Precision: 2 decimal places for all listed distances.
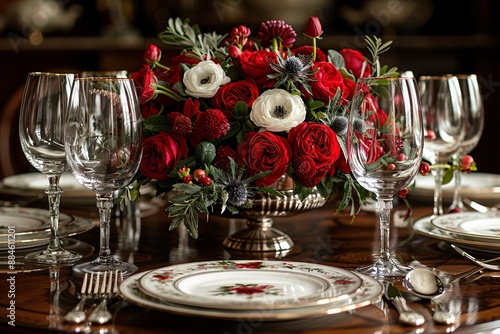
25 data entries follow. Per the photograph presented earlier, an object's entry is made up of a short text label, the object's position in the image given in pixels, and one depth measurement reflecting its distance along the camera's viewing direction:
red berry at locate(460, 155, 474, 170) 1.62
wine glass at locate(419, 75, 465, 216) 1.71
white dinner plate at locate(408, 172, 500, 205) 1.83
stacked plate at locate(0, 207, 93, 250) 1.46
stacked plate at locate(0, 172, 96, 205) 1.84
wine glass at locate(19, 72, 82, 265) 1.43
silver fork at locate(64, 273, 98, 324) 1.13
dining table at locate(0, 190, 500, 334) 1.12
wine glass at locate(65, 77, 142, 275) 1.28
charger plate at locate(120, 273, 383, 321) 1.08
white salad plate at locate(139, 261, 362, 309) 1.11
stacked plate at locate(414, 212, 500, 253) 1.41
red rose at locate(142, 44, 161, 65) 1.50
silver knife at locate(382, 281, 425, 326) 1.12
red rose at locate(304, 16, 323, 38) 1.45
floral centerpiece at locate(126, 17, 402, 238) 1.37
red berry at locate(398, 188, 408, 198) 1.40
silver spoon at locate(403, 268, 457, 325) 1.21
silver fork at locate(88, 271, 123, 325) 1.13
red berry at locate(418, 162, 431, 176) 1.43
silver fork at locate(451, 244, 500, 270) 1.35
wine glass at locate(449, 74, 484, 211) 1.73
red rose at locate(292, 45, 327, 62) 1.49
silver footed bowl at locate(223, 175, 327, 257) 1.44
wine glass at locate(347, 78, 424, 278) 1.26
